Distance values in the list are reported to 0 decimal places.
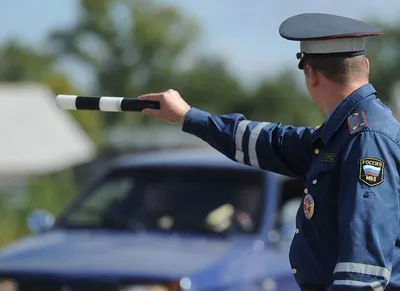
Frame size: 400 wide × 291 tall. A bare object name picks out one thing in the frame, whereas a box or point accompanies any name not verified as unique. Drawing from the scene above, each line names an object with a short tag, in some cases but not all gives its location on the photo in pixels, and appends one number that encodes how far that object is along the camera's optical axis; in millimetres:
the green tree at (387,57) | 128855
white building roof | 70478
